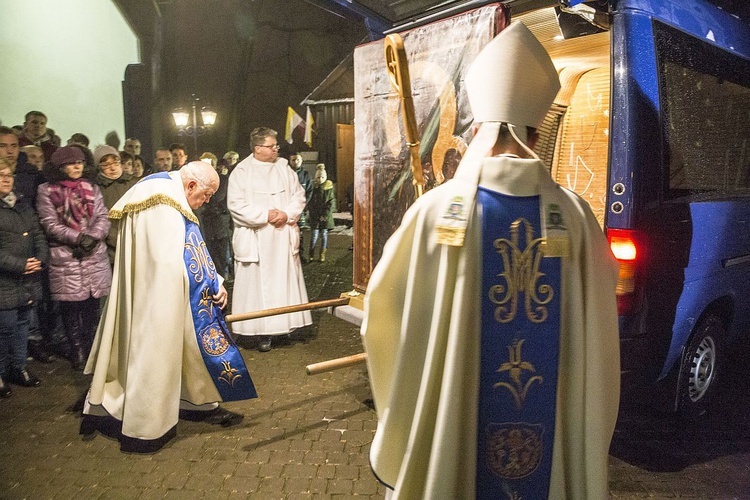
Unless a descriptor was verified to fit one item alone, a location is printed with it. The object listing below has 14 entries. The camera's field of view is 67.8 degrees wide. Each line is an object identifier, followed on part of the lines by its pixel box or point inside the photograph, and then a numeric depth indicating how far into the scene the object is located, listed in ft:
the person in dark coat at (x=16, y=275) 14.43
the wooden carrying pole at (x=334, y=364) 9.62
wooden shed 62.59
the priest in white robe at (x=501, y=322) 6.22
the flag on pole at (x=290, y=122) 54.64
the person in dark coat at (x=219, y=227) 29.17
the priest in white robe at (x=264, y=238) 18.72
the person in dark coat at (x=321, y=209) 37.19
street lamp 42.60
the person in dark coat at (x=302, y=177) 36.18
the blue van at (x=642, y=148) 10.64
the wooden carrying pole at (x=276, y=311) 10.79
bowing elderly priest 11.30
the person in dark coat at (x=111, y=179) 18.89
